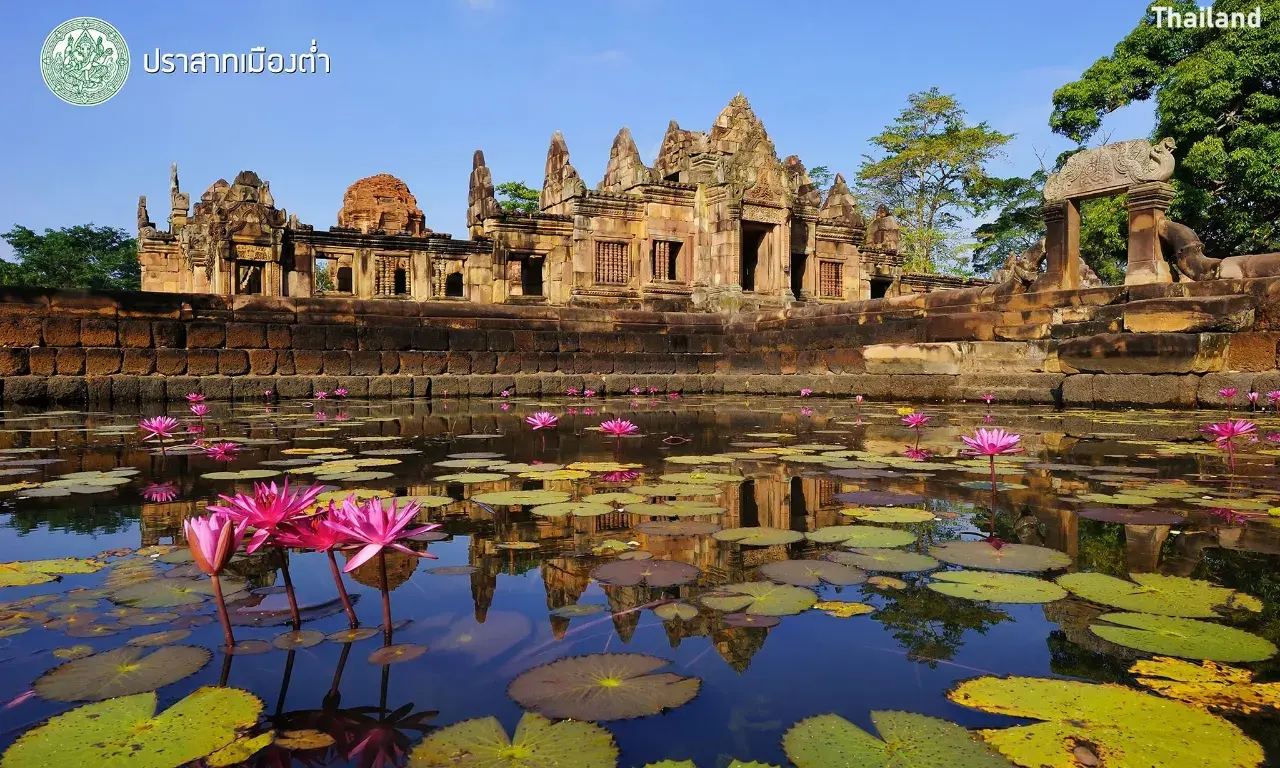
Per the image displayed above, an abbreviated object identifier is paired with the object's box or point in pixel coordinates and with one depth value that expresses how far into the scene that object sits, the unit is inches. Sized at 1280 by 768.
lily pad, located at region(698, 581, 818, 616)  60.5
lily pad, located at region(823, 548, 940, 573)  71.9
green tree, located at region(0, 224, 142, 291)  1854.1
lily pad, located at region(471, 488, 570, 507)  104.7
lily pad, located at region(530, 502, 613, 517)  96.9
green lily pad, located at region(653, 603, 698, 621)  59.4
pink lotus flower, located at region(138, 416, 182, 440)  139.9
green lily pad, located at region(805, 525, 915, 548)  81.7
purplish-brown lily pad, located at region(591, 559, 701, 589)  67.7
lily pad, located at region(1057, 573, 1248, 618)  59.2
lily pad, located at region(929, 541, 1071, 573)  72.3
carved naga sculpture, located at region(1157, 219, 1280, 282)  268.5
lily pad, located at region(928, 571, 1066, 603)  62.7
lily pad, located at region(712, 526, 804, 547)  82.1
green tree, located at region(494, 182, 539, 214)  1579.7
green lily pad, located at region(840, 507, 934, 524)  94.6
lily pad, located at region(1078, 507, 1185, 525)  91.4
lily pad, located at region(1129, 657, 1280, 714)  43.0
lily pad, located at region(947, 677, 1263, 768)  37.5
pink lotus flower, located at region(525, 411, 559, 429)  160.4
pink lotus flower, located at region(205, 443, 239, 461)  150.4
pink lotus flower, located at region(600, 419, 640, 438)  146.1
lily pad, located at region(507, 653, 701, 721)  43.9
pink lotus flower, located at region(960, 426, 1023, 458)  98.0
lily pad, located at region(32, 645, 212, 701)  46.0
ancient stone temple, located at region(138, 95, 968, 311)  724.0
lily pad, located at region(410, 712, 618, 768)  38.1
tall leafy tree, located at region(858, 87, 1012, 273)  1354.6
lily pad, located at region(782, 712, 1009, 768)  37.7
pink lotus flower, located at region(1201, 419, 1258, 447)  124.6
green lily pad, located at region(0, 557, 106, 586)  68.4
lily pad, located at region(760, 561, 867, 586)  68.3
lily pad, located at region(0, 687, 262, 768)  37.9
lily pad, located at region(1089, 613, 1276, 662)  50.0
